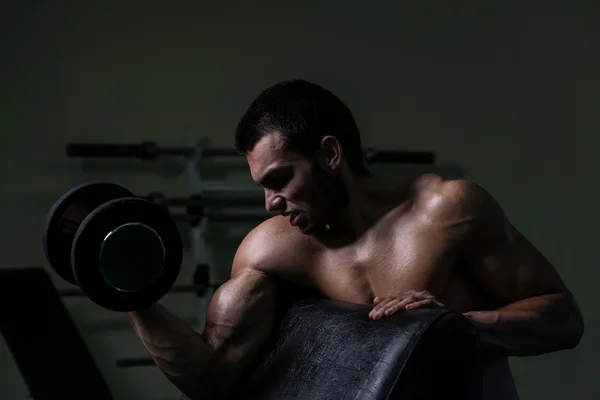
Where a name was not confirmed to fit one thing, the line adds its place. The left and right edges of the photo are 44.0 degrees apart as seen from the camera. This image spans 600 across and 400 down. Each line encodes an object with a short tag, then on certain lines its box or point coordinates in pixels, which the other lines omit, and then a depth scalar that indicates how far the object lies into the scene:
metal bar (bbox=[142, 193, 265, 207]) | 2.91
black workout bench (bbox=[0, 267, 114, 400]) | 2.01
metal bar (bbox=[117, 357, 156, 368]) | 2.84
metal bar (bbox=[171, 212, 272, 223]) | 3.06
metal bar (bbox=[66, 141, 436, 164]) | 2.86
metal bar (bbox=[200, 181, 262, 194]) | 3.01
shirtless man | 1.35
